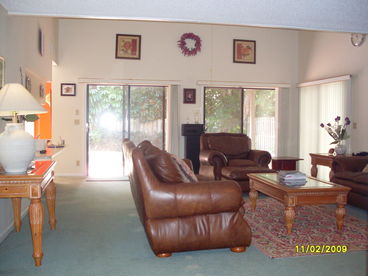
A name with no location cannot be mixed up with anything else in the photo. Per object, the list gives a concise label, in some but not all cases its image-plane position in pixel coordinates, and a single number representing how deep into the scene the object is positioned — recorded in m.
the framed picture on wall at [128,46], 7.44
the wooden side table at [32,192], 2.62
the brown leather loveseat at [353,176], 4.38
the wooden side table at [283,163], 7.12
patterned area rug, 3.07
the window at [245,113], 7.96
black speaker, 7.35
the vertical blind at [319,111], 6.50
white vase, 5.68
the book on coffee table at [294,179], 3.72
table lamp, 2.69
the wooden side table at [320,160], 5.58
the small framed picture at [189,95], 7.71
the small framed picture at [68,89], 7.35
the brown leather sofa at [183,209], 2.78
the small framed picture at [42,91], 5.46
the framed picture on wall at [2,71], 3.38
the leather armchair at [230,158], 5.12
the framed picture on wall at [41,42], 5.33
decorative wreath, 7.63
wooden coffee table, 3.47
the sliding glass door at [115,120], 7.61
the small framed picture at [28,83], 4.46
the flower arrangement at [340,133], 5.89
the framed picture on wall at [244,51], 7.90
